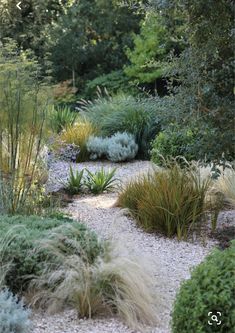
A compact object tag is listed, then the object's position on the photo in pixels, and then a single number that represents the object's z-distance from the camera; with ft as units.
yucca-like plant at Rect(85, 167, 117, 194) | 24.01
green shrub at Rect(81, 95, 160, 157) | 35.04
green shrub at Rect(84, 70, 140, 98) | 54.19
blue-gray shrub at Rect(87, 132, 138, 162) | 32.71
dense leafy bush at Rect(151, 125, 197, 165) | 26.17
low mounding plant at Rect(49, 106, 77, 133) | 37.35
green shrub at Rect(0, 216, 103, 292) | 12.61
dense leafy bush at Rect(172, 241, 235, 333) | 8.43
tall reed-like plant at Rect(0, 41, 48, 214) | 17.47
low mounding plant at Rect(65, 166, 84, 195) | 23.90
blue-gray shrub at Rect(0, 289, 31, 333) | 9.71
